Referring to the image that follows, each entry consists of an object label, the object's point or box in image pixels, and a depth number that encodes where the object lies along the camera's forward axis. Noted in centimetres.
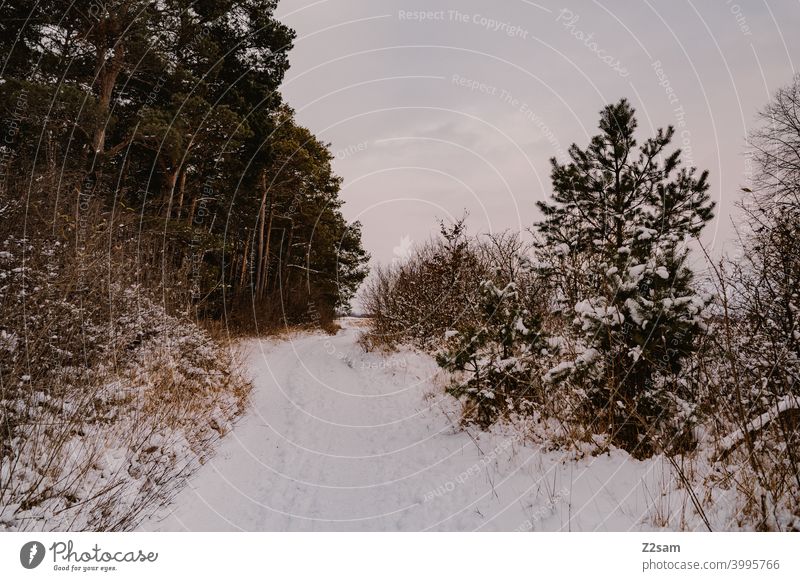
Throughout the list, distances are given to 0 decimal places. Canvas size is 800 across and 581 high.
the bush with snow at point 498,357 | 533
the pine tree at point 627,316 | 359
